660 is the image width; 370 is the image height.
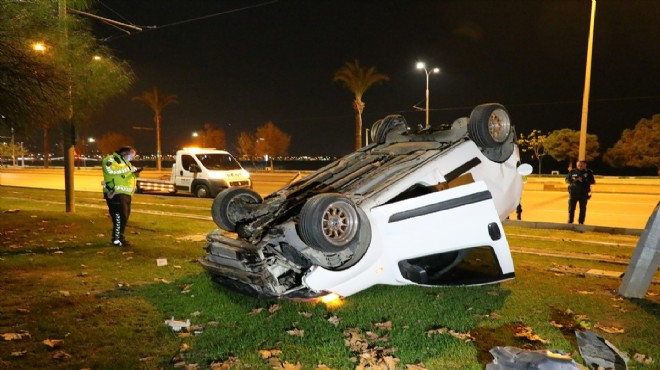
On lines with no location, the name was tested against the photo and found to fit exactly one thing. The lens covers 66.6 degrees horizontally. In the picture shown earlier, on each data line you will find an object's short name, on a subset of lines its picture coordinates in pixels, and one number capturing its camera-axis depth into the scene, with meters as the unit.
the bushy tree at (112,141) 92.25
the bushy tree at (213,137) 77.62
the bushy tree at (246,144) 74.56
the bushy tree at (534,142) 52.83
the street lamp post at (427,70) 30.22
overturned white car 4.26
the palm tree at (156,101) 43.12
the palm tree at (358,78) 31.44
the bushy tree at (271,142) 71.75
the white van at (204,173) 17.11
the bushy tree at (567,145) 50.81
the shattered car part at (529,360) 2.61
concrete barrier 5.12
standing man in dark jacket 10.77
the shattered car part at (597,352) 3.31
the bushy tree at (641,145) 43.84
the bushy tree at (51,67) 6.83
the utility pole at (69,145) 9.04
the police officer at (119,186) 7.72
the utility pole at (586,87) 16.30
